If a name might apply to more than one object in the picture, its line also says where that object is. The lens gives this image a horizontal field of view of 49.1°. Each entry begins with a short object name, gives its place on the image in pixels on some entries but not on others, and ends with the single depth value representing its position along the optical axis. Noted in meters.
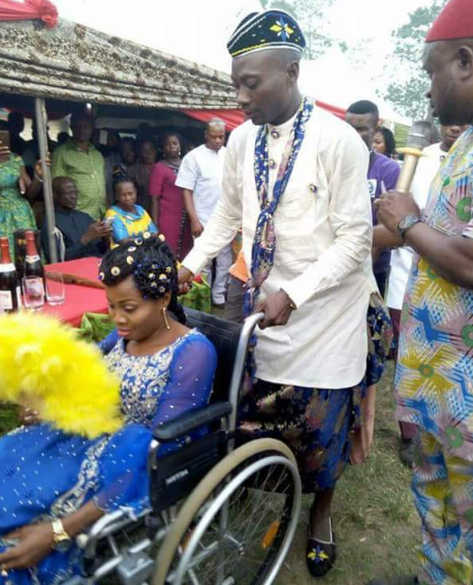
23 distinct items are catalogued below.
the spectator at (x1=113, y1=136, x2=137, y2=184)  6.46
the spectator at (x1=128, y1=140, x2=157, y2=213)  6.45
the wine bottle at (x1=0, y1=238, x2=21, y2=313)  2.48
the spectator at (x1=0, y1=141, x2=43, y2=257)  4.18
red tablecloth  2.62
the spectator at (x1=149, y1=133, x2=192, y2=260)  6.18
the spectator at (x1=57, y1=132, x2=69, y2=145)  5.87
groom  1.84
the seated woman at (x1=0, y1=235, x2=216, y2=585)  1.49
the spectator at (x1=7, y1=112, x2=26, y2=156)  5.35
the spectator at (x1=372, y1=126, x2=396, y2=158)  5.38
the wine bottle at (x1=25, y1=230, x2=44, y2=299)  2.67
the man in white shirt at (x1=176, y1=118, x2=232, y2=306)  5.88
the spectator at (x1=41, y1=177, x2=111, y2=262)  4.26
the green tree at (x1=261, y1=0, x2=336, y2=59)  49.47
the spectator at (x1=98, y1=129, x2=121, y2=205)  5.79
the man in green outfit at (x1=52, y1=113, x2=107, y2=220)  5.08
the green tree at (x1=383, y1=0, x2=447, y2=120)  43.16
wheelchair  1.44
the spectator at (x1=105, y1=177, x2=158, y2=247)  4.56
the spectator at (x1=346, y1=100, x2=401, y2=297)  3.86
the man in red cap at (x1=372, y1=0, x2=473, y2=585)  1.41
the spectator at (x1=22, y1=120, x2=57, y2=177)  5.29
